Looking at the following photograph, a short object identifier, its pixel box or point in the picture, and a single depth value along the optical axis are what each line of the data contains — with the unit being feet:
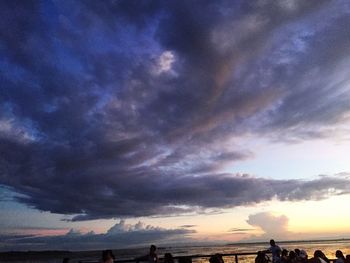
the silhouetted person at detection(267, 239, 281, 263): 58.49
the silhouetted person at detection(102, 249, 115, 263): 38.55
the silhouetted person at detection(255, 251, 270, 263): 50.16
